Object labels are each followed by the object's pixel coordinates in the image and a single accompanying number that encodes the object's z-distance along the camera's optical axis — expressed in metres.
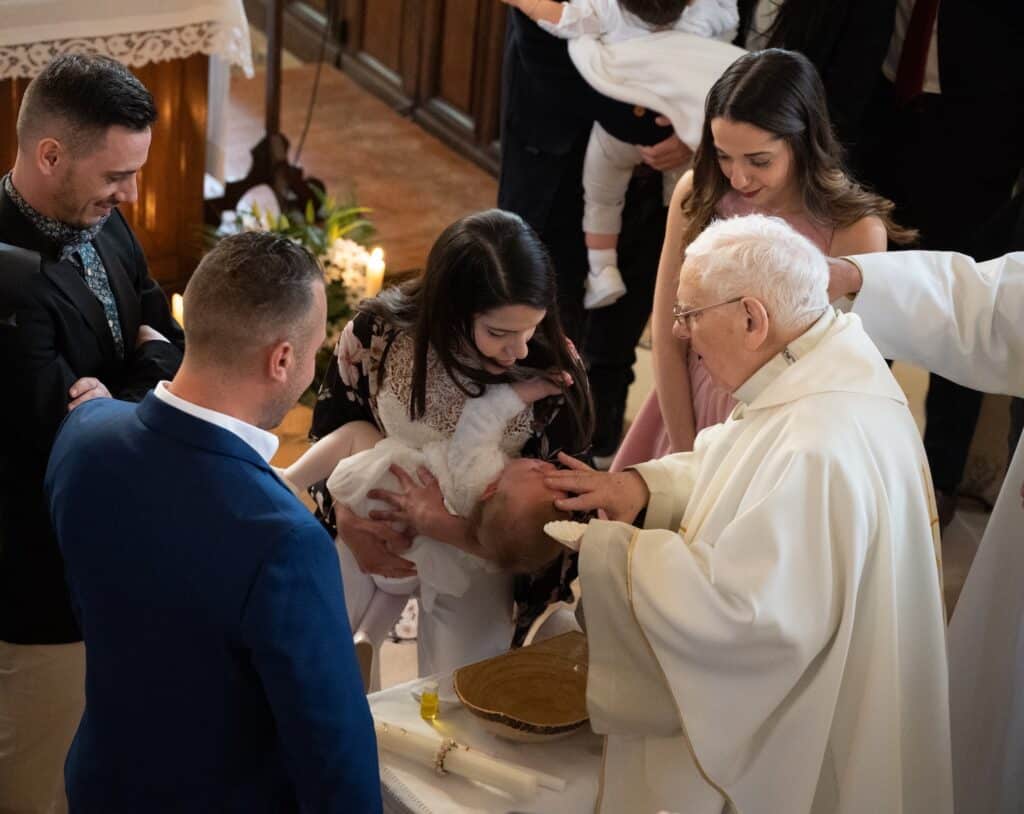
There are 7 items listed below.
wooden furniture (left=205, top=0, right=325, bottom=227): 5.96
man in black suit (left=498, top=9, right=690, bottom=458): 4.37
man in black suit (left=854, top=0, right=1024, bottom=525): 4.25
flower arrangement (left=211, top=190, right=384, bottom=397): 5.16
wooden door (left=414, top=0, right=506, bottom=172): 7.02
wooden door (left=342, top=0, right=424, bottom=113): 7.55
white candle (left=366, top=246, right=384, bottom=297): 4.96
